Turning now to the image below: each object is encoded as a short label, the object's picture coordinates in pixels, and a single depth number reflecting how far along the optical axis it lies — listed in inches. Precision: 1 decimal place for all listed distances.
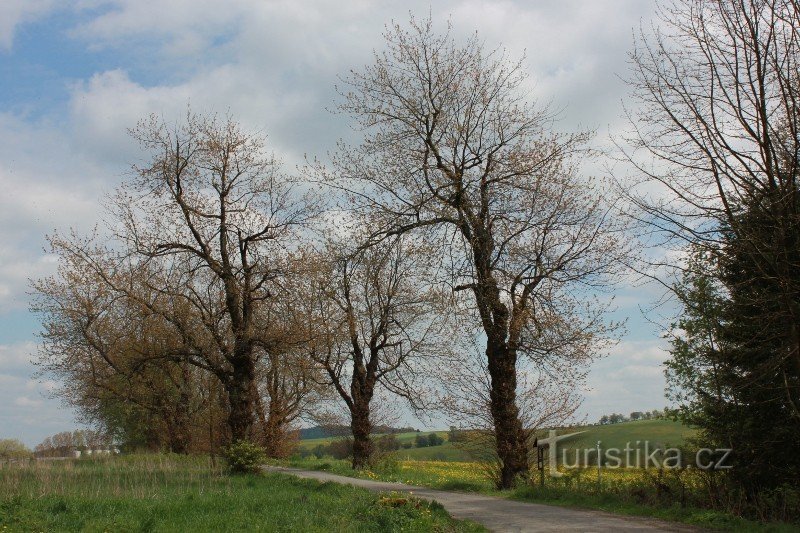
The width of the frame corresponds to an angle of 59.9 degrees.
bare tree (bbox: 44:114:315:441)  970.7
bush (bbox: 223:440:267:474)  908.0
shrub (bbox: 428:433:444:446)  2397.9
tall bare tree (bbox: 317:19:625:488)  773.9
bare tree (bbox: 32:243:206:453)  1032.8
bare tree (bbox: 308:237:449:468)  1267.2
